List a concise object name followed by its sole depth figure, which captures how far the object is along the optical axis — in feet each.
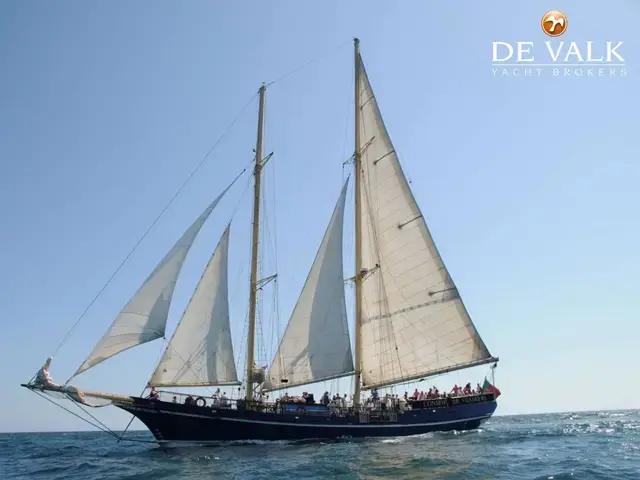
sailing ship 102.42
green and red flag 131.85
